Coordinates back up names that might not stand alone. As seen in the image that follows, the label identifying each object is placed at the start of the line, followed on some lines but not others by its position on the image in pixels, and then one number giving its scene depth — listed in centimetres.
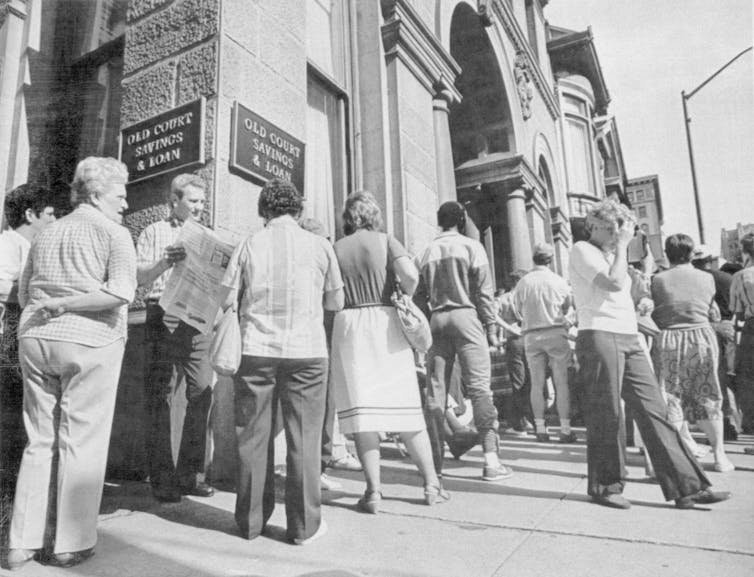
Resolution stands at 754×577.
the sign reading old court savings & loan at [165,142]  416
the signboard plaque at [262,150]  420
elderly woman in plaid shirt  239
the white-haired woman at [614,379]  317
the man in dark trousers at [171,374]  343
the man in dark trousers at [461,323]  403
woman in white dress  323
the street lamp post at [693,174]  1071
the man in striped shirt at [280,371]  274
